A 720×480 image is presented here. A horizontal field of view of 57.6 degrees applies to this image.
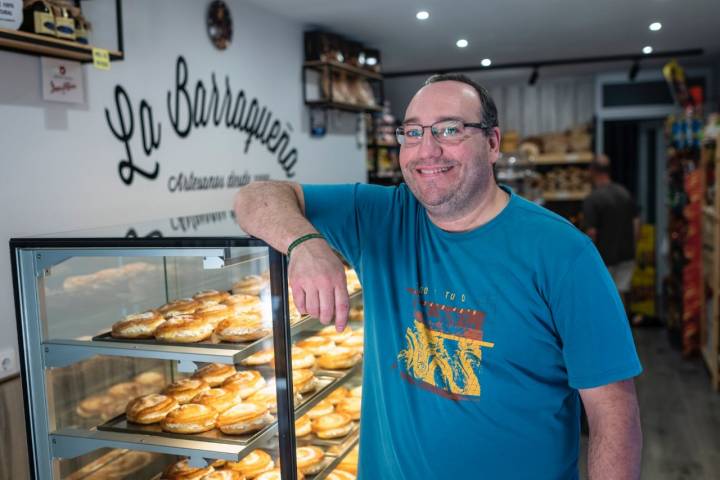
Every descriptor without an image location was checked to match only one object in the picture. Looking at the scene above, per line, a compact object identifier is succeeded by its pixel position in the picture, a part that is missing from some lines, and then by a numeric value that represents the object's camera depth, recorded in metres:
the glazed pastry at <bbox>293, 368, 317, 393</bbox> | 2.30
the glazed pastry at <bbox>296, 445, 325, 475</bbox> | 2.32
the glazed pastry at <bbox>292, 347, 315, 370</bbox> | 2.46
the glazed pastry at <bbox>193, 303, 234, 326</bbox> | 2.06
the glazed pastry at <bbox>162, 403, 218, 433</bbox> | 2.04
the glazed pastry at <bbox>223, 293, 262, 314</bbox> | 2.01
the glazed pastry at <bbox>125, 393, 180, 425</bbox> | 2.12
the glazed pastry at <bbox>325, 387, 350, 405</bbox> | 2.87
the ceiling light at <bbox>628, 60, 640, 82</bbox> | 7.26
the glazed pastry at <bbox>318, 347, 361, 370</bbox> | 2.65
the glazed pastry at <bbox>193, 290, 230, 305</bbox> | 2.21
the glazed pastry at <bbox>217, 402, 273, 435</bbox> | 2.00
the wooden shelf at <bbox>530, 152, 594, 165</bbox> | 8.44
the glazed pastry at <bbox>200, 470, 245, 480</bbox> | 2.19
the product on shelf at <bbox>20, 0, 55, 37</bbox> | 2.49
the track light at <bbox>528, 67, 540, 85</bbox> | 7.54
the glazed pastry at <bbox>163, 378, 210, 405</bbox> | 2.22
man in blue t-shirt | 1.38
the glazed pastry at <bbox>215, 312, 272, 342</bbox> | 1.95
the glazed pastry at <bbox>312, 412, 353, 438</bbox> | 2.56
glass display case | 1.89
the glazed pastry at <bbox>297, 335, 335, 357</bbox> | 2.69
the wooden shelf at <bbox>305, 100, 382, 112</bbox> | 5.27
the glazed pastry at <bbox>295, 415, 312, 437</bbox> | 2.53
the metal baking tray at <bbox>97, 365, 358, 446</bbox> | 1.96
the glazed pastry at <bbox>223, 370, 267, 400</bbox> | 2.09
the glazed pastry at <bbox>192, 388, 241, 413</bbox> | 2.12
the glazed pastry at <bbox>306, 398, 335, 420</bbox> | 2.67
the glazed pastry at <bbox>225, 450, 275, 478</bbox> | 2.13
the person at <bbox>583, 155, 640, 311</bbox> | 6.12
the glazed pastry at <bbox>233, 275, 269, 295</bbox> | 1.93
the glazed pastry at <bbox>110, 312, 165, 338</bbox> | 2.09
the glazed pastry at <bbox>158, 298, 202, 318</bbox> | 2.16
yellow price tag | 2.73
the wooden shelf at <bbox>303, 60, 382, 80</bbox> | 5.14
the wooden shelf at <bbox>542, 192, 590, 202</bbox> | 8.55
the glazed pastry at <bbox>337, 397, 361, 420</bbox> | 2.75
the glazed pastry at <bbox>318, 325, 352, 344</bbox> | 2.85
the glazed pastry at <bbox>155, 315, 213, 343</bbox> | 2.02
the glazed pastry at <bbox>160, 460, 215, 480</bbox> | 2.18
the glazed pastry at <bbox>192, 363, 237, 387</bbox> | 2.30
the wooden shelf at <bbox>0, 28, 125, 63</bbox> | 2.40
